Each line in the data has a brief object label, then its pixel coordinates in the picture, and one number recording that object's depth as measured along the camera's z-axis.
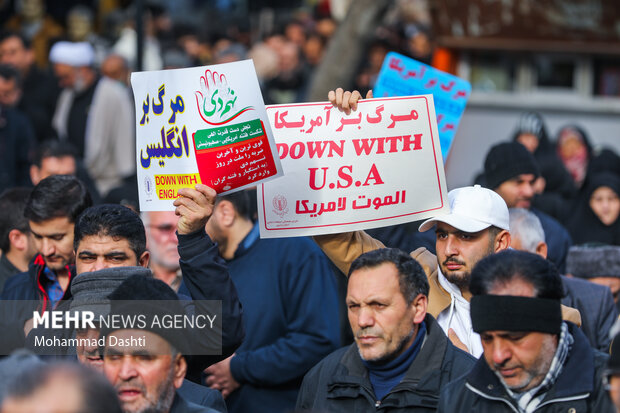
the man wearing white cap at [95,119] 22.19
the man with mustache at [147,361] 7.45
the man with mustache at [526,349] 7.65
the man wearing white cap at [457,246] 9.86
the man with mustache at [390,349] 8.62
